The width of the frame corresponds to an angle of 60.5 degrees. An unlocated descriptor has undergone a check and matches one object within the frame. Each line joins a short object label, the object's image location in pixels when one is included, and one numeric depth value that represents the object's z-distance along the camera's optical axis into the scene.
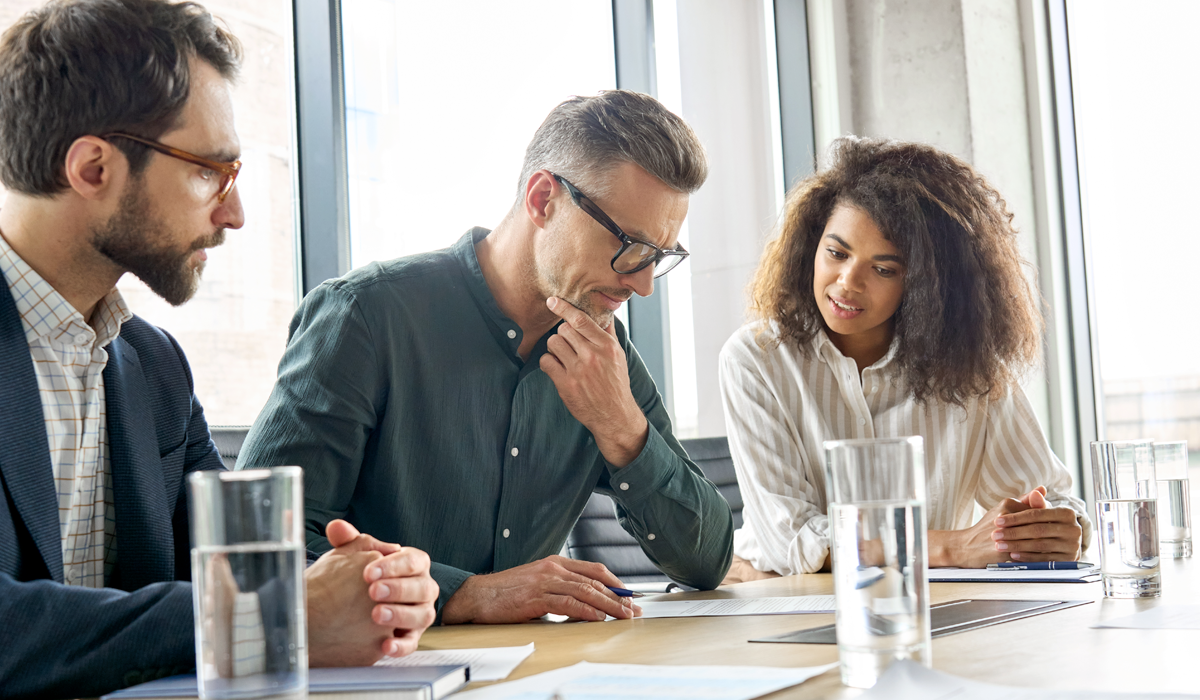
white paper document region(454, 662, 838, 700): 0.72
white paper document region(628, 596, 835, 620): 1.24
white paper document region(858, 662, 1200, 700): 0.64
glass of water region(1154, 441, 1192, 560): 1.69
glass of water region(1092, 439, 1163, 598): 1.21
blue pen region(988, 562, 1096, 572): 1.61
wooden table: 0.75
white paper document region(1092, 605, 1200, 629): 0.98
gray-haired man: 1.50
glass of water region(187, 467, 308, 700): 0.65
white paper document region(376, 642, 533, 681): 0.85
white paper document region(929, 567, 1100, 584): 1.45
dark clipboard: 0.98
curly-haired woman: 2.19
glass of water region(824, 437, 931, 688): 0.70
